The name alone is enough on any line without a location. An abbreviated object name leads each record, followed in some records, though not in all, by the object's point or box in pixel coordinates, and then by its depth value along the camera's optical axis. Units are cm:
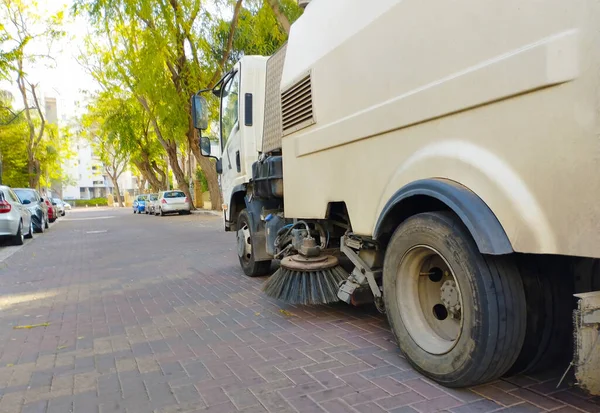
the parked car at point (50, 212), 2488
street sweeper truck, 199
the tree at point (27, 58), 1856
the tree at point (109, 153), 3350
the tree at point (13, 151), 3209
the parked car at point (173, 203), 2748
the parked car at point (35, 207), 1688
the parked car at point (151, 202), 3140
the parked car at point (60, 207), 3497
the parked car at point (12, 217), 1197
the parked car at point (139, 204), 3717
